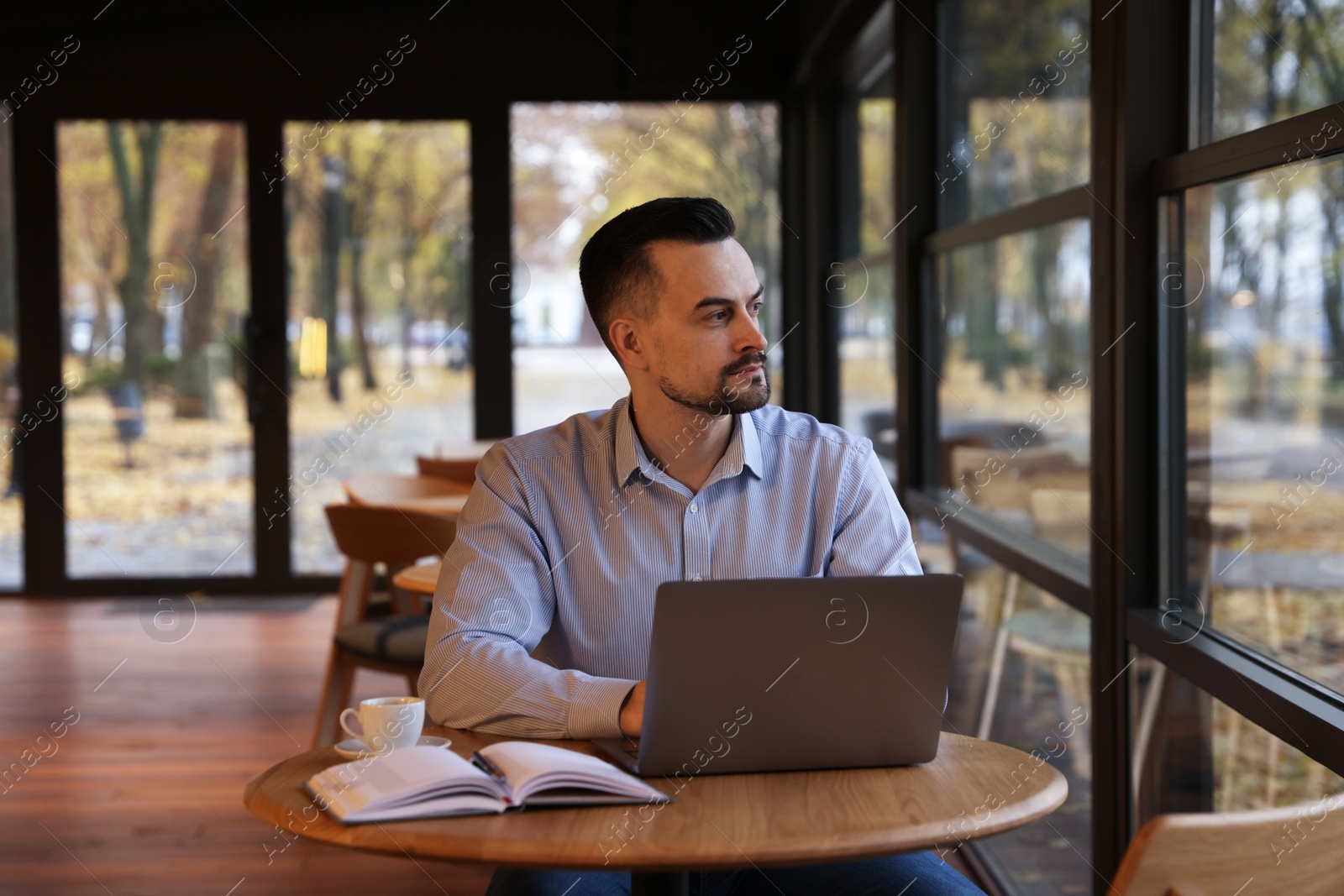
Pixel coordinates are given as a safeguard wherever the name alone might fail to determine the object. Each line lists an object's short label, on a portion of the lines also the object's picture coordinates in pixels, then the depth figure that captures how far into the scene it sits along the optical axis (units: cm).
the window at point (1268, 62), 164
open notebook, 120
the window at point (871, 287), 464
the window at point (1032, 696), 257
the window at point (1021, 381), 264
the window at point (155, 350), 634
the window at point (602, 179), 637
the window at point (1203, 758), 171
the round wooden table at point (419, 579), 308
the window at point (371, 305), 639
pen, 130
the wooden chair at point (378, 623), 327
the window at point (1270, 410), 165
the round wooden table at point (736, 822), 113
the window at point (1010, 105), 266
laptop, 125
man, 174
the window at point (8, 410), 634
